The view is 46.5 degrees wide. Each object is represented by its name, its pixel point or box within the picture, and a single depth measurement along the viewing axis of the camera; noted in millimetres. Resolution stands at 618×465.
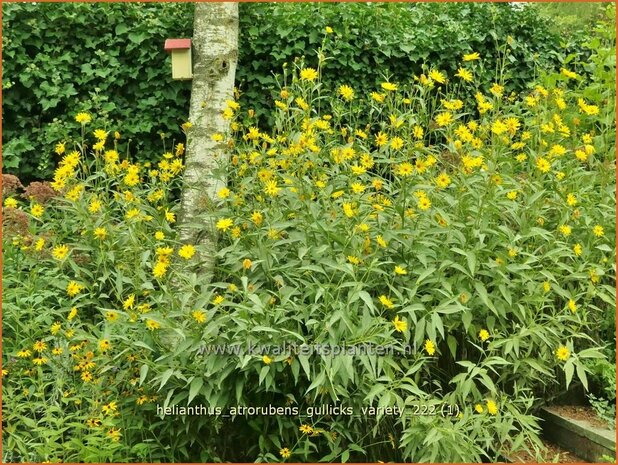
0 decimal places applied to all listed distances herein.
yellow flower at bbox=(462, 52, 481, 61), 3104
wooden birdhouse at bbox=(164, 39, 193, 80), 3371
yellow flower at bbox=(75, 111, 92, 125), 3119
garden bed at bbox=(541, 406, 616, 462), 2666
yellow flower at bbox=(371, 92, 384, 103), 2872
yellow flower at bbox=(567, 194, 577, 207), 2744
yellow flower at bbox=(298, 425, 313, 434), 2438
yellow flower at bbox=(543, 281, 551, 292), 2545
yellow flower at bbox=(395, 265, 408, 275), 2435
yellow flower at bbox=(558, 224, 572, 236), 2723
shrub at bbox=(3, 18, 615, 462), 2381
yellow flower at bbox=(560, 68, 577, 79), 3431
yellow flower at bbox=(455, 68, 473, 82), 3038
